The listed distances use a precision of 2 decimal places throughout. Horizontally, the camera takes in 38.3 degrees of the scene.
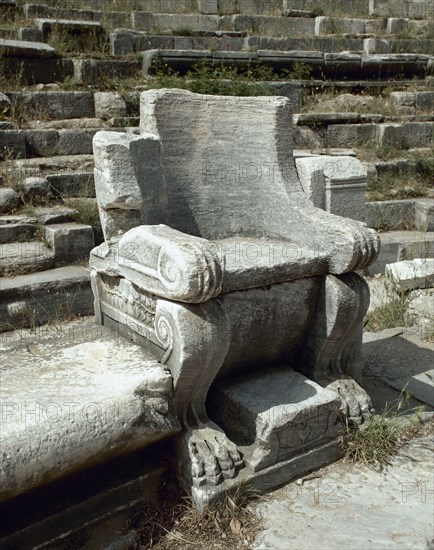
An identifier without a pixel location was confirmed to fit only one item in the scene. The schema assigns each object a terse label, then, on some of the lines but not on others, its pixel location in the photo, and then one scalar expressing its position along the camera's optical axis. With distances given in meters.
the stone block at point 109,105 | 7.54
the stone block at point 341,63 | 9.81
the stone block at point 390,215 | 6.91
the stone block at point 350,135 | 8.34
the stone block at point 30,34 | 8.39
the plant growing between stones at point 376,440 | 3.07
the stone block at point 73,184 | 6.01
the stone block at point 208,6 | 11.32
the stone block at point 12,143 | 6.35
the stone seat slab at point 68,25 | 8.64
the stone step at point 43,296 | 4.67
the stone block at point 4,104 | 6.80
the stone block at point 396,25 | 12.02
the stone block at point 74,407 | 2.21
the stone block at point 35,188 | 5.64
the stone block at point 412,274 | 5.66
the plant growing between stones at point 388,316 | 4.89
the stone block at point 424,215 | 6.91
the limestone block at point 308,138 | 8.23
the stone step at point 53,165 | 6.07
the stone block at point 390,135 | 8.31
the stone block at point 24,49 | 7.61
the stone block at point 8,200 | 5.45
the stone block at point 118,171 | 2.96
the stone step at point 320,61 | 8.89
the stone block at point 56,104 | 7.15
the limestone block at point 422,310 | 4.75
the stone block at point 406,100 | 9.36
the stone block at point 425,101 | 9.37
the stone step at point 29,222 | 5.20
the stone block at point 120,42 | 8.91
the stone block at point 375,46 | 11.08
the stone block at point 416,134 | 8.50
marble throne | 2.69
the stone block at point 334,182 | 3.69
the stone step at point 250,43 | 9.06
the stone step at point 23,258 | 4.90
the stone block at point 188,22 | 10.56
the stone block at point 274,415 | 2.81
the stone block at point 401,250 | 6.46
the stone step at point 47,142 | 6.39
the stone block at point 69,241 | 5.14
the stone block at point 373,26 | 12.15
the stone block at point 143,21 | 10.26
